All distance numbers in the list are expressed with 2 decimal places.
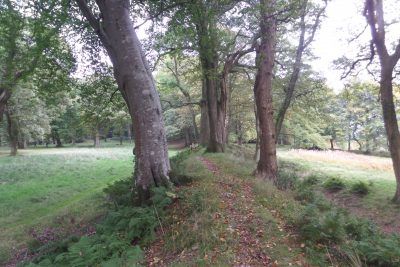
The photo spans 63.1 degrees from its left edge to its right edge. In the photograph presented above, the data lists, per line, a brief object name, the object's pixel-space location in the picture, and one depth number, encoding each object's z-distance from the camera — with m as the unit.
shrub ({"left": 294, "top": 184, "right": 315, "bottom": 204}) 8.42
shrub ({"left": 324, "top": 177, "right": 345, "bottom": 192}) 14.27
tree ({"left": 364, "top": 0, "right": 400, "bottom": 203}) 11.52
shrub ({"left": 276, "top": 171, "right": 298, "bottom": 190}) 9.83
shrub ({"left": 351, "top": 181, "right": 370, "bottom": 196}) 13.23
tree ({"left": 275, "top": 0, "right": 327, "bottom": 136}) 17.02
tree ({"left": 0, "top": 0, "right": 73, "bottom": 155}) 9.70
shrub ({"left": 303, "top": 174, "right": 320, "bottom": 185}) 14.34
